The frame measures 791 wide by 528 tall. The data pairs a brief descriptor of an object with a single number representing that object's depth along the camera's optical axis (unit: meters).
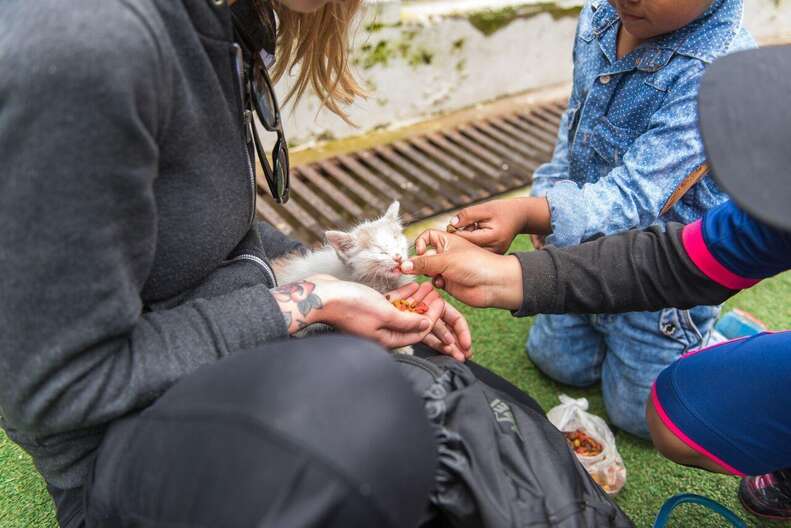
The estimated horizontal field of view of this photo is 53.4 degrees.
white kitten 0.78
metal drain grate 1.14
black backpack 0.54
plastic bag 0.76
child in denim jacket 0.75
